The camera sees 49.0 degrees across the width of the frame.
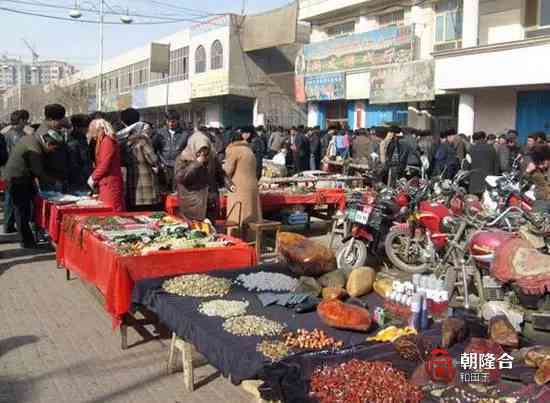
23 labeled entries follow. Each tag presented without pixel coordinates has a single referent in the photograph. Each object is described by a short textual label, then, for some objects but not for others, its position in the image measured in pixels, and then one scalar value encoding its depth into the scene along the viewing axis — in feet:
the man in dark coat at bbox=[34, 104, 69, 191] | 29.37
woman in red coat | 23.36
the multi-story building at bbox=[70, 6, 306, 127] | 100.58
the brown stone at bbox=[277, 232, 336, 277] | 16.79
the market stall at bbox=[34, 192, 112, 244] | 23.95
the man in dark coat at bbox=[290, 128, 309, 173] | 58.65
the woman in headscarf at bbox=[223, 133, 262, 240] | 26.94
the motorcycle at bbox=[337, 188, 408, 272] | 25.31
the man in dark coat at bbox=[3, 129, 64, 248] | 27.53
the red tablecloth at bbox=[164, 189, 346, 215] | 31.60
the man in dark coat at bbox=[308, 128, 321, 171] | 60.23
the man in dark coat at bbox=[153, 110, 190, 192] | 33.46
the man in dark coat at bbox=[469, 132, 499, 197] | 39.04
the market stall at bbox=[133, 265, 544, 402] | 10.01
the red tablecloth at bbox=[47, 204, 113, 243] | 23.77
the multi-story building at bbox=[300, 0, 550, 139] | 54.49
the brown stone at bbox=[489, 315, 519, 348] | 11.89
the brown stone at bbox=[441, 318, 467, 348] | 11.80
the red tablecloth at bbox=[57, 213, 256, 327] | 15.78
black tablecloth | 11.30
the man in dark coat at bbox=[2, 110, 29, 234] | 31.28
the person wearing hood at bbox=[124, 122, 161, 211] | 25.26
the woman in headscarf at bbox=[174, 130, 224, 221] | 24.16
